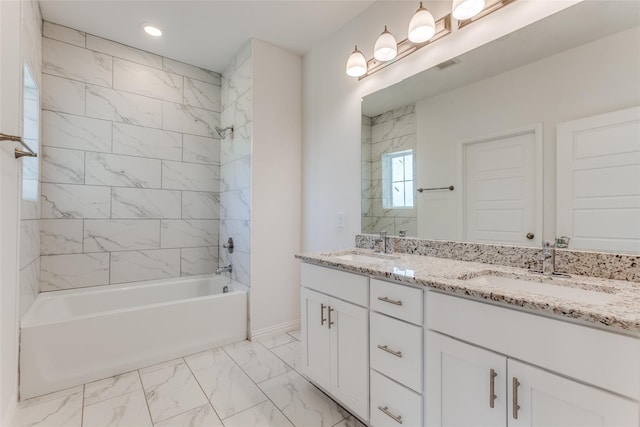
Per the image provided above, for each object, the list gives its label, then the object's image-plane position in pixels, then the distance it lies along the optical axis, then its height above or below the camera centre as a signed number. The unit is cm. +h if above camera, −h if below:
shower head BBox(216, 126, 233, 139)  300 +87
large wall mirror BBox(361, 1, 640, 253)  116 +38
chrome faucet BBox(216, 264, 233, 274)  294 -56
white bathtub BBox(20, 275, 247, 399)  182 -84
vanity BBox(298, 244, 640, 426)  78 -45
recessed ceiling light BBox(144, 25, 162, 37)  246 +155
